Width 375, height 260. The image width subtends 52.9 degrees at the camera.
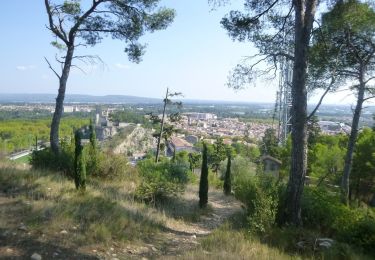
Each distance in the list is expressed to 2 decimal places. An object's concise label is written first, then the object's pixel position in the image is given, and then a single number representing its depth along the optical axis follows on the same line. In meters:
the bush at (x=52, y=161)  12.13
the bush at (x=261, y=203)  7.58
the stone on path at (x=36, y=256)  5.12
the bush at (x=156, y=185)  11.28
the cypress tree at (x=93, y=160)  13.27
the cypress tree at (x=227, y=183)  19.35
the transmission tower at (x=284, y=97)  10.76
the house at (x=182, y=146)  76.07
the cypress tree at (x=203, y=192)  12.88
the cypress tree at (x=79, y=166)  9.91
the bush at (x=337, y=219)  7.35
